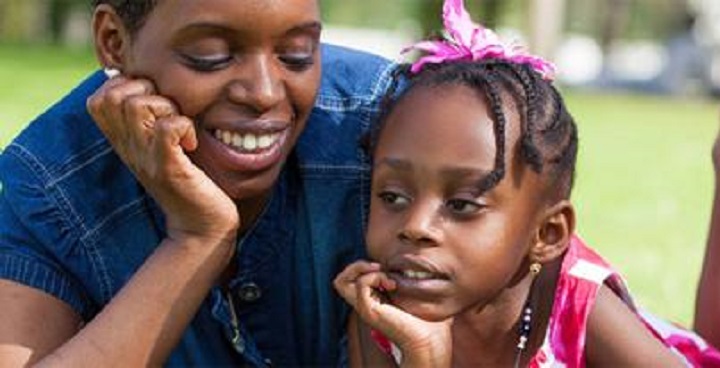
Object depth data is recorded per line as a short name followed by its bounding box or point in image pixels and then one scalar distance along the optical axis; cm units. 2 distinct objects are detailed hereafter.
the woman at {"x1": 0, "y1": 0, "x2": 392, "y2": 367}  301
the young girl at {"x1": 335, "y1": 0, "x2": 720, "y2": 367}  294
